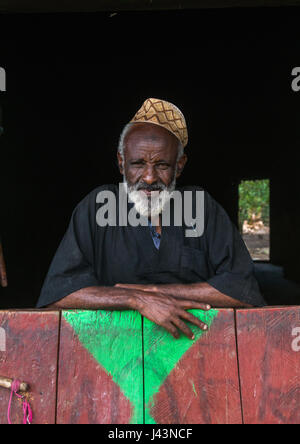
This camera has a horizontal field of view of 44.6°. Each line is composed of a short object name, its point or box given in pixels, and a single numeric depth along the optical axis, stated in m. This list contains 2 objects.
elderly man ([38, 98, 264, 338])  1.77
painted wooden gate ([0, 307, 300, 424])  1.27
